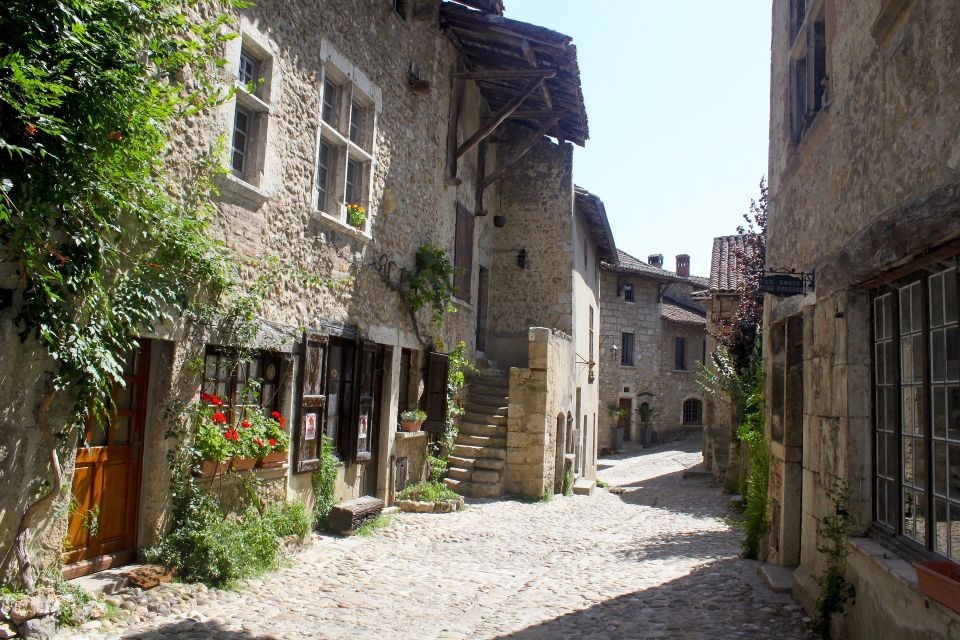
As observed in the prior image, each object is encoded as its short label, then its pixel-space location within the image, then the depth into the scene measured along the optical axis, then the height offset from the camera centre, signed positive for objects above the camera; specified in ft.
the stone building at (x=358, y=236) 16.58 +5.69
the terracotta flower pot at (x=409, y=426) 30.12 -1.56
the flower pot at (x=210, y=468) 17.69 -2.15
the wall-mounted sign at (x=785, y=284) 17.72 +2.84
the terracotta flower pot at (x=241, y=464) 18.70 -2.11
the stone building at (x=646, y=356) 86.33 +5.10
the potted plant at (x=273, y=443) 19.70 -1.63
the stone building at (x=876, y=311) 11.21 +1.84
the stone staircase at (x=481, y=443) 33.24 -2.50
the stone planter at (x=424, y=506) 28.71 -4.57
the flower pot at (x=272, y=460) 20.13 -2.15
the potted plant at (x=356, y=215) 26.03 +5.94
